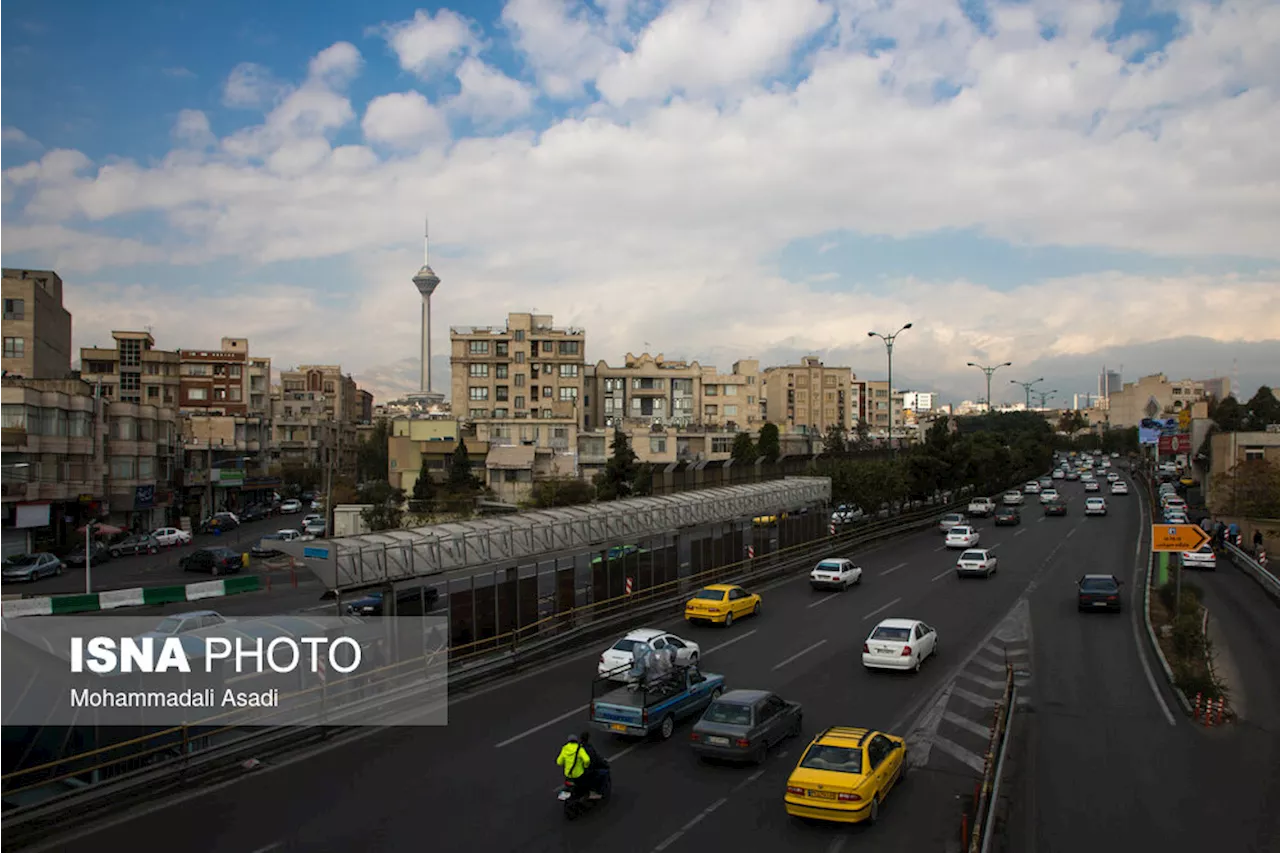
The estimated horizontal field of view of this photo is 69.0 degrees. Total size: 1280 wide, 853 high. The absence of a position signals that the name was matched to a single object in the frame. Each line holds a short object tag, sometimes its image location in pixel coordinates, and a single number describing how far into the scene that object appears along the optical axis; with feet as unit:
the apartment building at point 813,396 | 481.87
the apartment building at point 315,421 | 361.10
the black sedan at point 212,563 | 153.99
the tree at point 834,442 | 321.09
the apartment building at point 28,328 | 213.66
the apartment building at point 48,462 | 158.10
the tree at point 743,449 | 303.48
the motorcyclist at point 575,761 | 43.21
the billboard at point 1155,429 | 285.52
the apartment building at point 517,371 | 327.26
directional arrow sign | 87.86
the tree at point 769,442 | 315.37
